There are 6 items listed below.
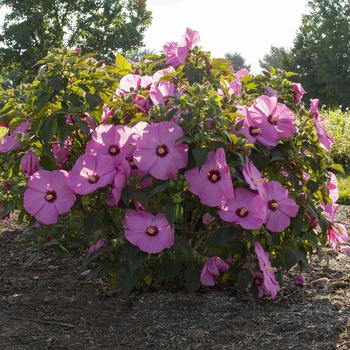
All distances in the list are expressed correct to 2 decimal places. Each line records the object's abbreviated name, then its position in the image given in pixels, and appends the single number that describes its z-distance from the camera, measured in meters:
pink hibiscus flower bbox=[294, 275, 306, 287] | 2.79
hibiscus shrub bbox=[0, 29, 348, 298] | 2.12
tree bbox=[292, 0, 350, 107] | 32.38
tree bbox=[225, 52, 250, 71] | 91.69
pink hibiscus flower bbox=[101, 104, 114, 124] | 2.36
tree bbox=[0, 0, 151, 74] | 26.47
